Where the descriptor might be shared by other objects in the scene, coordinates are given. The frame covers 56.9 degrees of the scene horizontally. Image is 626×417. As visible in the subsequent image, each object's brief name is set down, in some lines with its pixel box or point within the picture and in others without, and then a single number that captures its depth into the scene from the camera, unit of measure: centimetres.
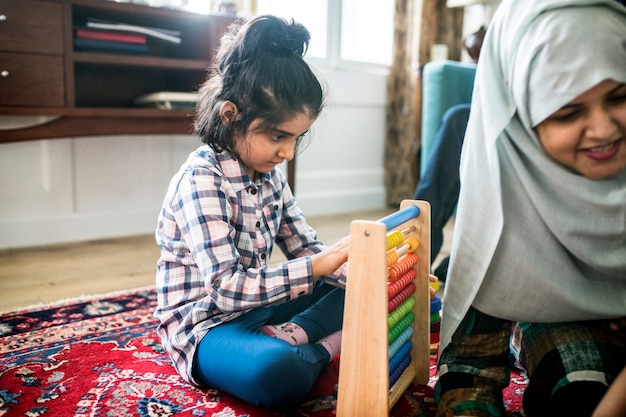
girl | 94
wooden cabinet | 168
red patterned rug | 96
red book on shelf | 181
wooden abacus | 80
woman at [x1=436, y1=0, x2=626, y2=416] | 77
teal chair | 191
